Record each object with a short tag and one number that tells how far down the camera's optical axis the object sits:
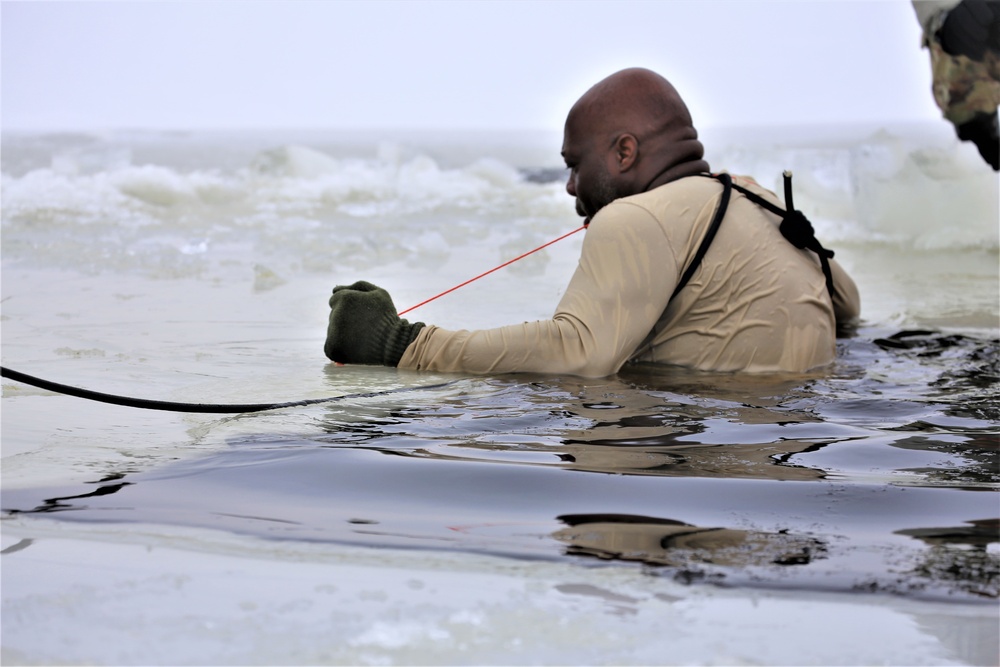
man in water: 6.27
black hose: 4.86
